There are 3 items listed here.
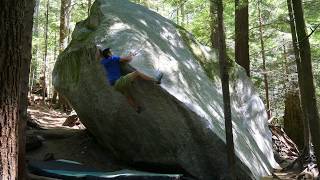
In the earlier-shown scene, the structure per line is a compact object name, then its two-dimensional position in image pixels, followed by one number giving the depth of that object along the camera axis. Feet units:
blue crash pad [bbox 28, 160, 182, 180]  24.14
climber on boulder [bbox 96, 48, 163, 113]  25.90
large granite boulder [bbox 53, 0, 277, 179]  26.68
